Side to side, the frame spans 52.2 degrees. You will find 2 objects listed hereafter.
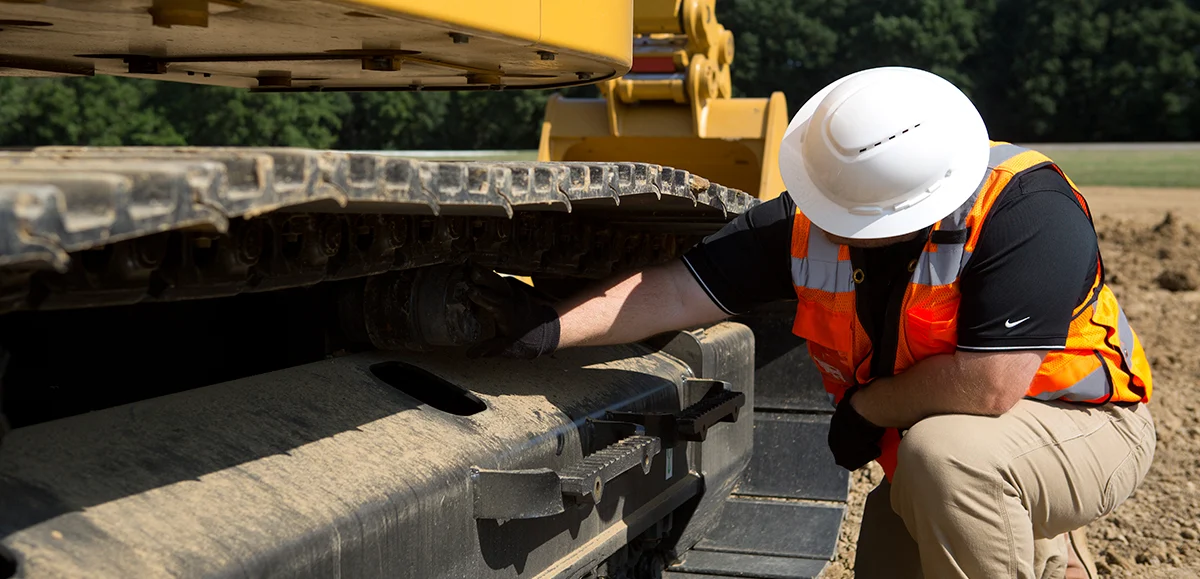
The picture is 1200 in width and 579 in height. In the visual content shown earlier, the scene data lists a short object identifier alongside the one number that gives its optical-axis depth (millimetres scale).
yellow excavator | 1607
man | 2754
